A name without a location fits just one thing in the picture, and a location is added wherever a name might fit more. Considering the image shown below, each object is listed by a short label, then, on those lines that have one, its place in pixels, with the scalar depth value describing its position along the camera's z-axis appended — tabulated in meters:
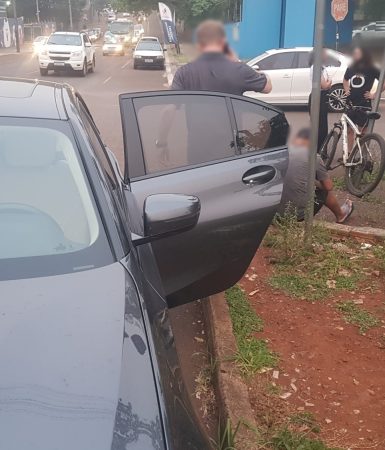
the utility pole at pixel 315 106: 4.29
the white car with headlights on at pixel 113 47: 40.53
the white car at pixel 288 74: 14.54
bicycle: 6.59
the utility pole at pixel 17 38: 43.01
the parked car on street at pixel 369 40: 7.88
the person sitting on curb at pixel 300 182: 4.68
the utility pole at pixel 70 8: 74.44
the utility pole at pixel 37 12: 67.79
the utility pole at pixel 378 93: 6.97
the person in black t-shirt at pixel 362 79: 7.68
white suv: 24.00
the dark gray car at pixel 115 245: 1.58
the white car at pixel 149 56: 30.31
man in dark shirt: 4.97
